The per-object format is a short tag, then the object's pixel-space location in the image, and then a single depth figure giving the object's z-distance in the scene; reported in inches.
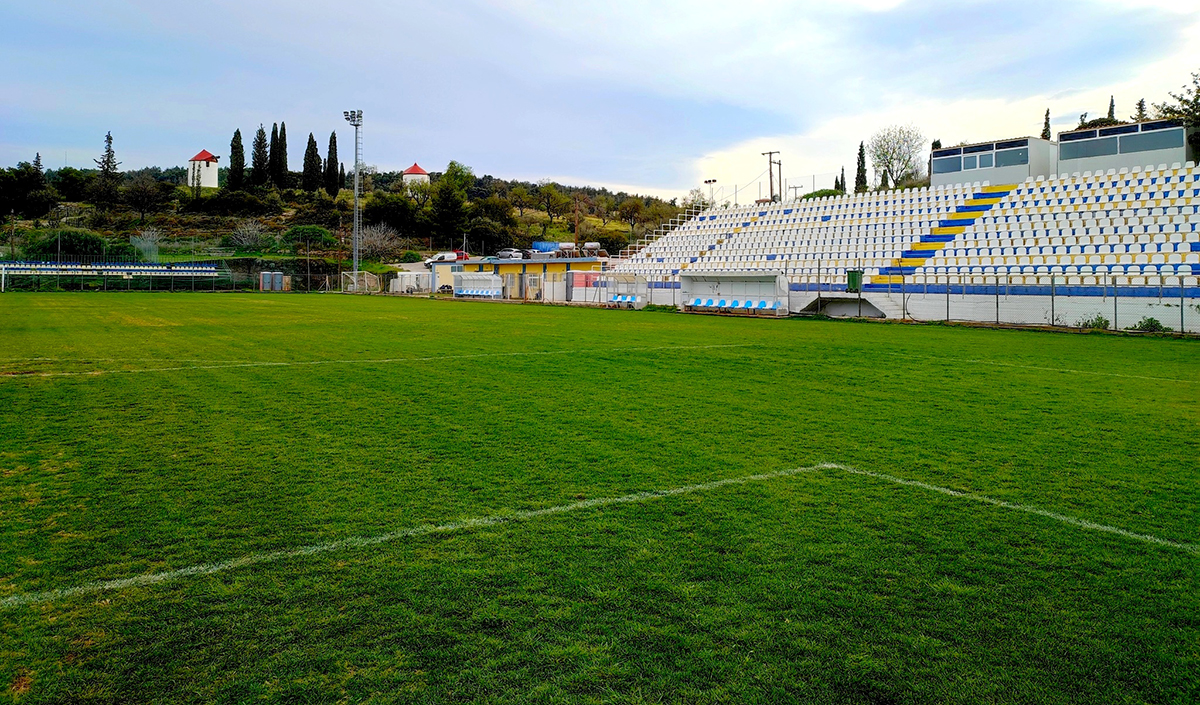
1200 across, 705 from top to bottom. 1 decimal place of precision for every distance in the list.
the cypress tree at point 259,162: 3828.7
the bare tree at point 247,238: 2559.1
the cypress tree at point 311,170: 3978.8
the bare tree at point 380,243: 2938.0
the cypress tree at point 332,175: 4007.9
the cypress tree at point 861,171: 3169.3
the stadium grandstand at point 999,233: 984.9
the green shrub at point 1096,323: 876.6
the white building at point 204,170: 4355.3
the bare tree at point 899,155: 2974.9
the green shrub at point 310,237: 2773.1
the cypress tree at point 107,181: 3289.9
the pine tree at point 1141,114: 2319.1
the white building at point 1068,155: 1247.5
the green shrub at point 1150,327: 839.1
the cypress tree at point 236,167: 3644.2
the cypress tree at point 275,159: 3909.9
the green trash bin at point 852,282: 1136.1
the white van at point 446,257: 2588.6
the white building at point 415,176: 4822.8
